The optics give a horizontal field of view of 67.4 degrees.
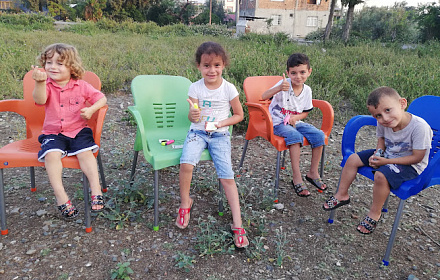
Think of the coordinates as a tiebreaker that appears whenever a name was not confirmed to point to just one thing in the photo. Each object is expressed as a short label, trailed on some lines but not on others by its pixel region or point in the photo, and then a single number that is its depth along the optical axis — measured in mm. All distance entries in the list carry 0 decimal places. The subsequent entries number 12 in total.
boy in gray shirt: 2088
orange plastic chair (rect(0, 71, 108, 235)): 2137
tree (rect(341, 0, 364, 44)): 14059
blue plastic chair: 1995
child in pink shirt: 2180
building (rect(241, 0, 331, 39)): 25594
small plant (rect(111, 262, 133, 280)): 1890
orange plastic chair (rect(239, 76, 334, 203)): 2783
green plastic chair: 2627
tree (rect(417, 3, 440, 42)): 15773
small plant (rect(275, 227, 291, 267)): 2094
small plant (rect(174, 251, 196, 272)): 1995
